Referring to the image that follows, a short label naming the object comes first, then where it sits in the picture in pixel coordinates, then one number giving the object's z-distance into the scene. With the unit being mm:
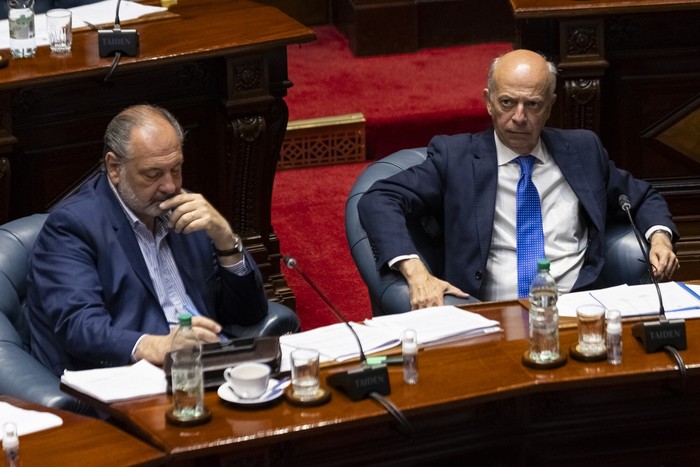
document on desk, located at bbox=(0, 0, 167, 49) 9562
